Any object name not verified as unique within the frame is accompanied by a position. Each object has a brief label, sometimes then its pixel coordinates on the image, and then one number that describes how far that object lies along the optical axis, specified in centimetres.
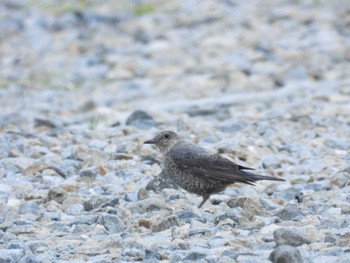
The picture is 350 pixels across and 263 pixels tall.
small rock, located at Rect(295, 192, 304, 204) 1677
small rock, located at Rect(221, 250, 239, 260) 1251
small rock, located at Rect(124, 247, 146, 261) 1277
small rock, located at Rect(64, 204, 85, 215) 1597
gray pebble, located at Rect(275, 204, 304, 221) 1487
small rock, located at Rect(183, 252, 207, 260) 1252
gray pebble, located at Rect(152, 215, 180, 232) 1452
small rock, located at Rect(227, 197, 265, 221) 1529
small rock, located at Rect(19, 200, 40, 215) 1598
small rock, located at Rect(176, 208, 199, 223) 1499
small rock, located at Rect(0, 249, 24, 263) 1258
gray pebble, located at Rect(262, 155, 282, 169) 1989
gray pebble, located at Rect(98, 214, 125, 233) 1474
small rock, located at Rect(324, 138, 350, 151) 2136
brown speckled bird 1666
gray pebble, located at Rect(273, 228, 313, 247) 1288
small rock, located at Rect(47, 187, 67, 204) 1664
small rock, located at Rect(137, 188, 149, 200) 1686
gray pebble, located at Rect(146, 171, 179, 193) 1748
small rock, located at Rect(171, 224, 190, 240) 1391
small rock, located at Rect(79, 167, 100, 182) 1809
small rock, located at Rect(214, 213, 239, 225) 1481
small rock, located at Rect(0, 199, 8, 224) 1562
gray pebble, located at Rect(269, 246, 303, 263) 1184
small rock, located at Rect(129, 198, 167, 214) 1589
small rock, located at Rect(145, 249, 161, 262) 1265
